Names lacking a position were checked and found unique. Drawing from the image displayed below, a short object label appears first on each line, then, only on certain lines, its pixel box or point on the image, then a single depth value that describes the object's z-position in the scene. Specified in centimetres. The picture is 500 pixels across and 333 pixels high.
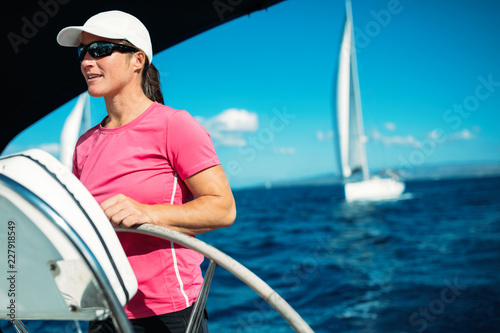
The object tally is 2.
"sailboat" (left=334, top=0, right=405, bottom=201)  3131
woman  99
